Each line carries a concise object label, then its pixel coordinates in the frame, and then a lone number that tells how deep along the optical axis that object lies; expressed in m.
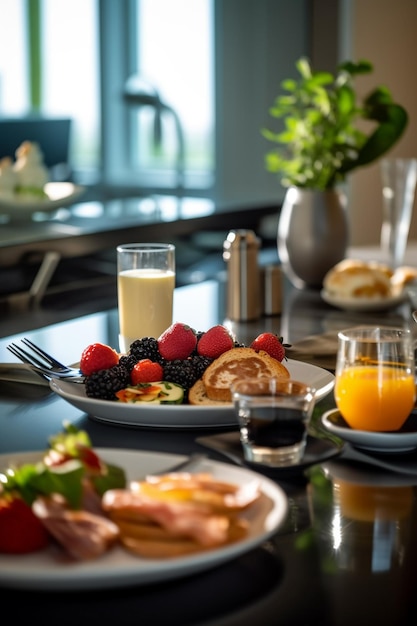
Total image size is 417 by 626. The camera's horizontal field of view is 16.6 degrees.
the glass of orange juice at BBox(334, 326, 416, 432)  1.14
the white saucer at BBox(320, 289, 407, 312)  1.93
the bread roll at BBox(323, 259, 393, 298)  1.94
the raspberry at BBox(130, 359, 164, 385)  1.24
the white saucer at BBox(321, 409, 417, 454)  1.13
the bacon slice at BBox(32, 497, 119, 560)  0.88
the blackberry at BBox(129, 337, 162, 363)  1.27
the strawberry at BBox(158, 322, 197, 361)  1.27
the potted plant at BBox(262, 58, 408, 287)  2.09
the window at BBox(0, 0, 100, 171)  2.93
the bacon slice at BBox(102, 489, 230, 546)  0.87
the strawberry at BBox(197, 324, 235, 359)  1.26
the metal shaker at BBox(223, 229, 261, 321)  1.87
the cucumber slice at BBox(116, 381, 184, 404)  1.22
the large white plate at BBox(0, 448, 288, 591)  0.86
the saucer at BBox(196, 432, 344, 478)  1.06
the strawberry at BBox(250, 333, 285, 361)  1.27
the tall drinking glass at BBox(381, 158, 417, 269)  2.17
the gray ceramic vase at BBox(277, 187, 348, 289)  2.09
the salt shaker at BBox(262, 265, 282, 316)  1.91
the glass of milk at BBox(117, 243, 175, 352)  1.61
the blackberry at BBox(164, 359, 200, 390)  1.24
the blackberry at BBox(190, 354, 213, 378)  1.25
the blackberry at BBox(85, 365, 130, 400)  1.22
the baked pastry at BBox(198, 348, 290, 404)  1.21
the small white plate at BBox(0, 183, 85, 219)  2.40
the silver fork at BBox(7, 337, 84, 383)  1.33
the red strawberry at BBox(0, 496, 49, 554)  0.89
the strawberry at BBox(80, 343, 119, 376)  1.26
